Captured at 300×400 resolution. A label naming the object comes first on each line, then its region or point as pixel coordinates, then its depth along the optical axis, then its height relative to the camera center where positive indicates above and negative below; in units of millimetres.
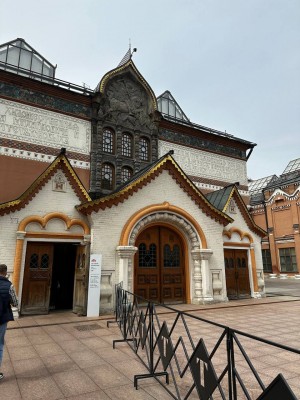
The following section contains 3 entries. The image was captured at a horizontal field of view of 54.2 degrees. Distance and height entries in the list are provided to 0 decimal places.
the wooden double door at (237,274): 14641 -310
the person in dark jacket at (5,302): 4902 -552
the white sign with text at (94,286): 10273 -610
